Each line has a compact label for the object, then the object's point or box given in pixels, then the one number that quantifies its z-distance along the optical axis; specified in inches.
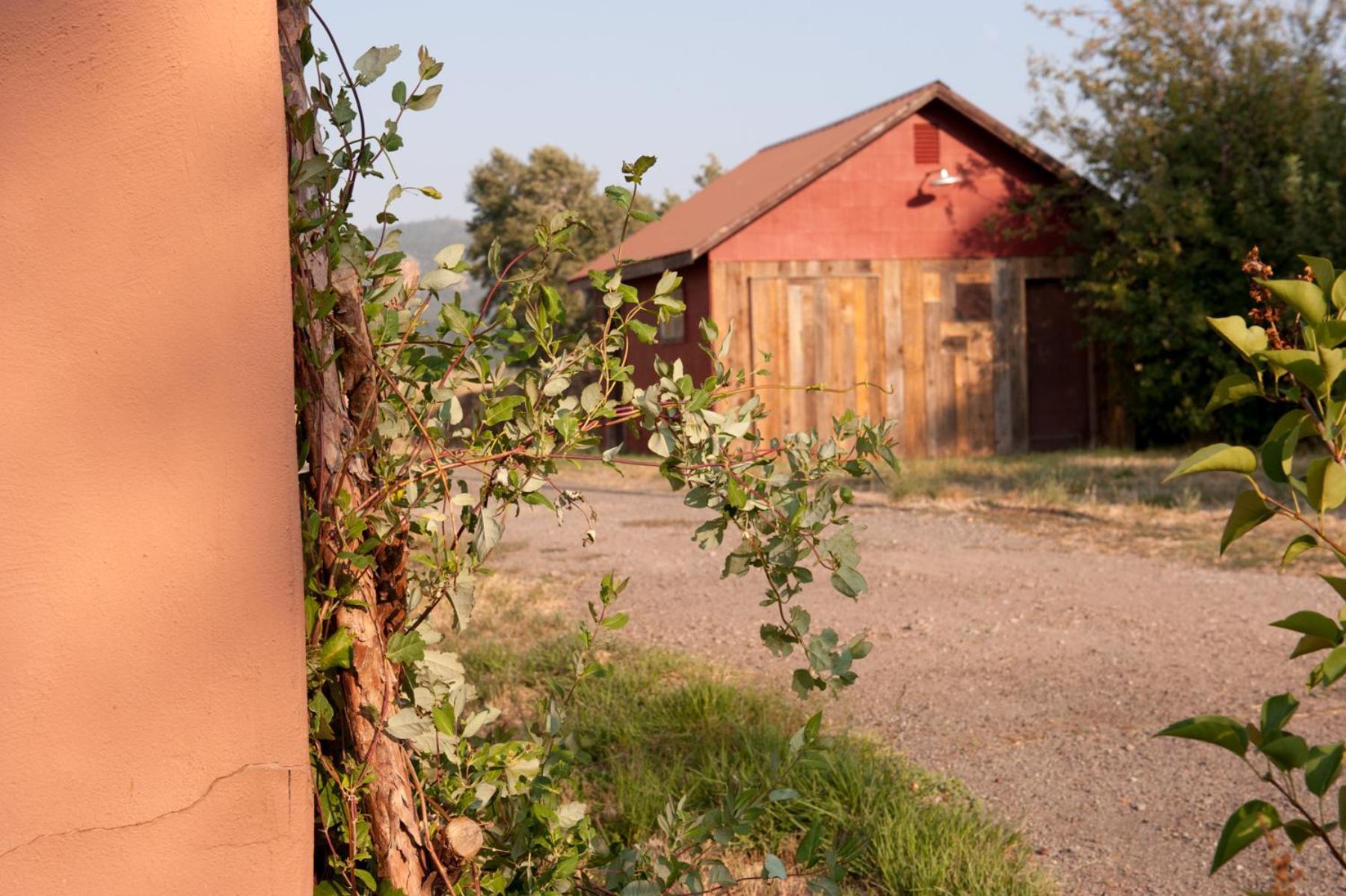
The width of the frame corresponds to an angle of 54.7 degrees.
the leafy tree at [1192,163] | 547.8
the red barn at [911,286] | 618.2
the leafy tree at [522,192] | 1382.9
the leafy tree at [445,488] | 80.6
